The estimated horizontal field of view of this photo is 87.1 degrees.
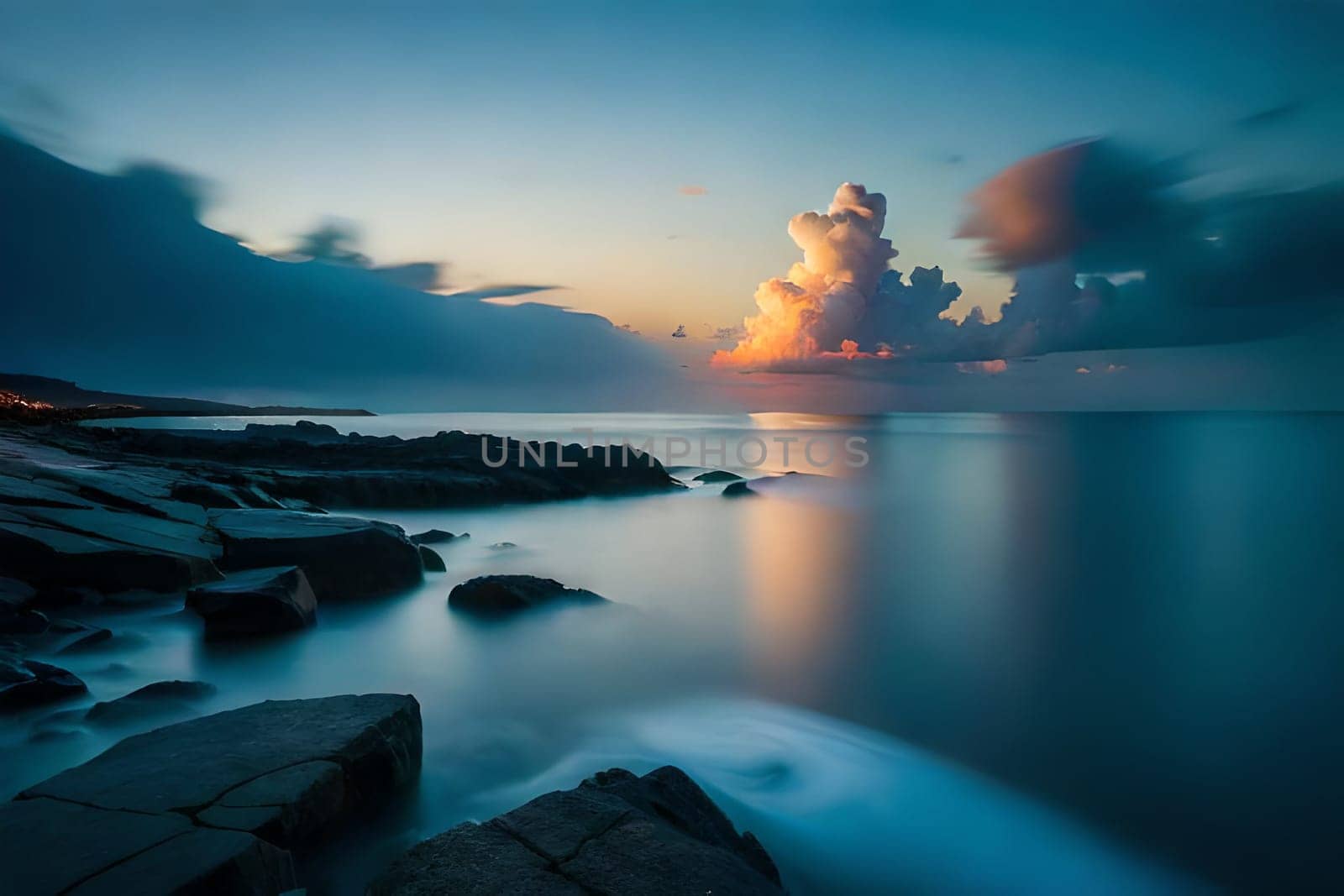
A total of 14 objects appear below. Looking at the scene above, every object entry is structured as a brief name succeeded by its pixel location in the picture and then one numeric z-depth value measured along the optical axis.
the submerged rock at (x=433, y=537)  12.86
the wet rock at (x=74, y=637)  5.93
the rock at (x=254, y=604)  6.42
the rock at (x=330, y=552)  8.24
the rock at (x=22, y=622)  5.87
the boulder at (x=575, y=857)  2.38
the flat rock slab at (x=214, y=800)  2.47
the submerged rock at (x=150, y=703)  4.55
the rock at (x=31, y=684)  4.55
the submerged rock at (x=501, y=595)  8.14
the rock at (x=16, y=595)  6.07
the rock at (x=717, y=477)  25.86
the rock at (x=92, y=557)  6.71
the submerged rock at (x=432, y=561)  10.41
